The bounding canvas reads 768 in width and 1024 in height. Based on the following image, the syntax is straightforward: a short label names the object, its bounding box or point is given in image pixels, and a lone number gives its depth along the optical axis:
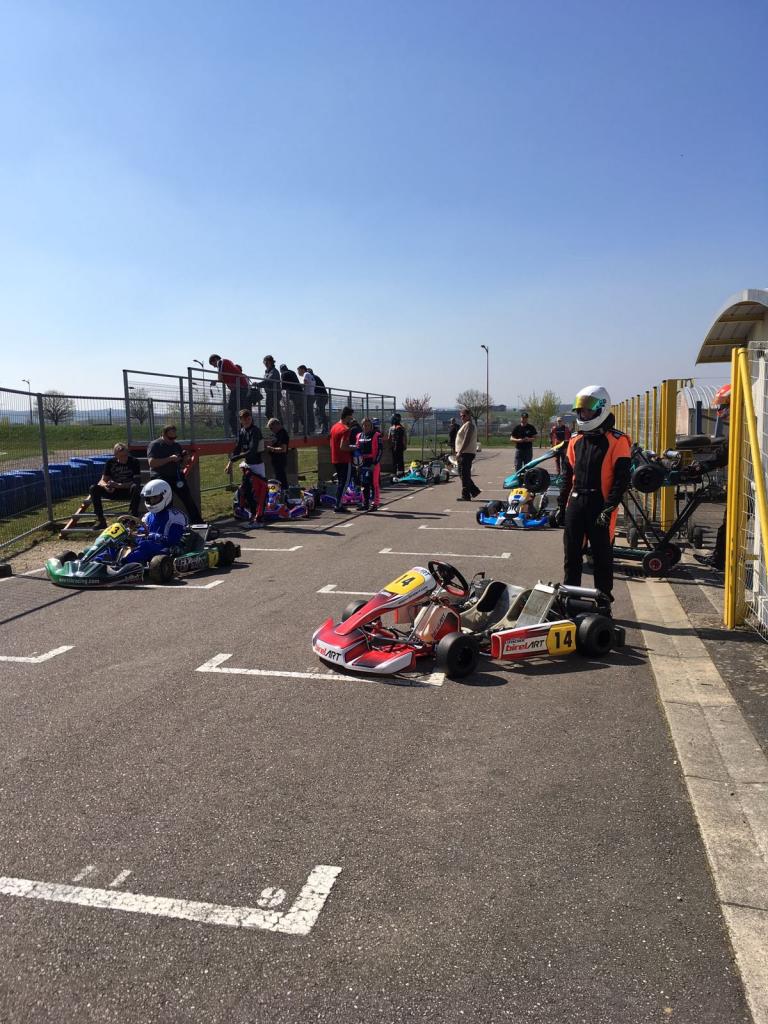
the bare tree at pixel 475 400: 68.35
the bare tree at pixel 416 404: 70.00
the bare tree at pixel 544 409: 69.31
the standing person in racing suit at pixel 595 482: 6.46
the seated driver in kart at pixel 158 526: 8.55
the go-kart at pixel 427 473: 21.25
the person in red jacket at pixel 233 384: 15.57
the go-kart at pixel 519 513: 12.40
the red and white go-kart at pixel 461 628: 5.22
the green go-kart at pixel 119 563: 8.05
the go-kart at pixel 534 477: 10.08
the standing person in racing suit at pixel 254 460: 12.92
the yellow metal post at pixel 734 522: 6.16
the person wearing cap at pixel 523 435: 17.70
